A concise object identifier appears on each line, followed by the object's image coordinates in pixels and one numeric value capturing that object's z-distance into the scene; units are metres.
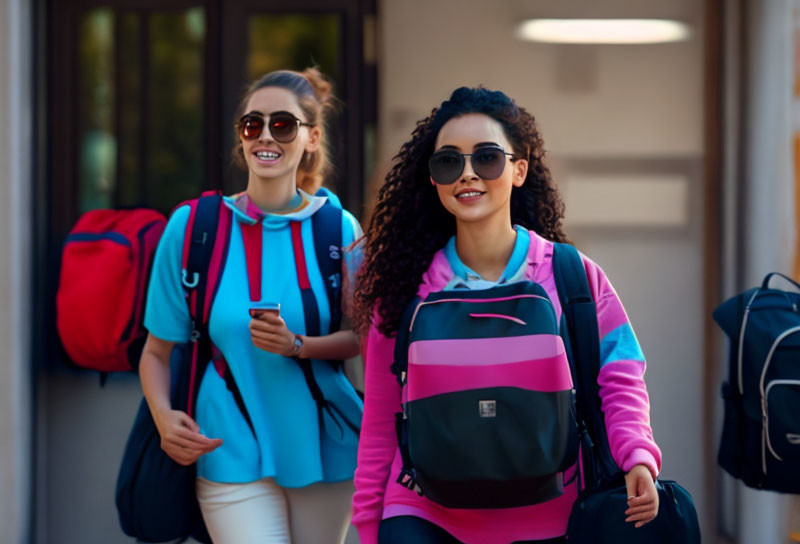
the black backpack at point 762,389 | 7.29
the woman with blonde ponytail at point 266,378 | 5.75
